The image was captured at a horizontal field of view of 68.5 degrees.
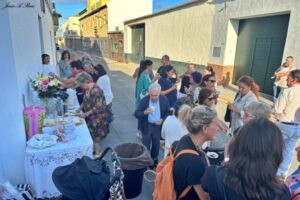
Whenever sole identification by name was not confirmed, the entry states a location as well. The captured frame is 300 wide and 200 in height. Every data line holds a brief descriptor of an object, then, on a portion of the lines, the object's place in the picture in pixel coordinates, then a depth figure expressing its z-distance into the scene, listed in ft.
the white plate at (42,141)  9.82
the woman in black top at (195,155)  6.09
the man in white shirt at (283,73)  24.68
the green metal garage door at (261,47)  29.40
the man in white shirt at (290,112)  12.19
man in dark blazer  13.14
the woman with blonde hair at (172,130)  10.49
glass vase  12.98
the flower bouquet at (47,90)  12.16
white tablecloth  9.73
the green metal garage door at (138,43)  74.28
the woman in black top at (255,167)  4.64
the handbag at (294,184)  5.76
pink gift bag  10.80
